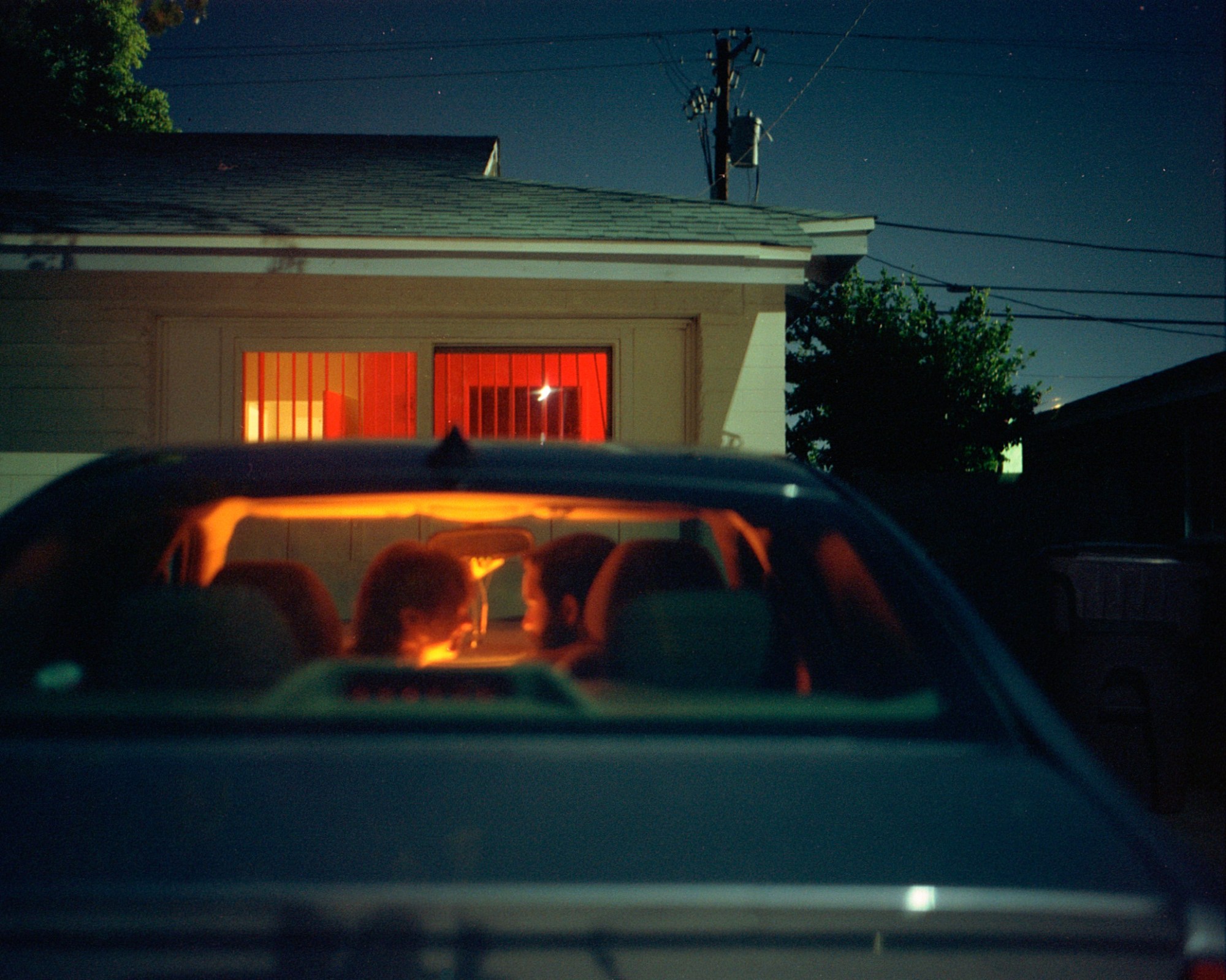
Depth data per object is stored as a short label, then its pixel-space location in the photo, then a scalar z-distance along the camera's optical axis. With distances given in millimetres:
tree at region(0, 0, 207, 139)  27500
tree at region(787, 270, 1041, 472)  24578
